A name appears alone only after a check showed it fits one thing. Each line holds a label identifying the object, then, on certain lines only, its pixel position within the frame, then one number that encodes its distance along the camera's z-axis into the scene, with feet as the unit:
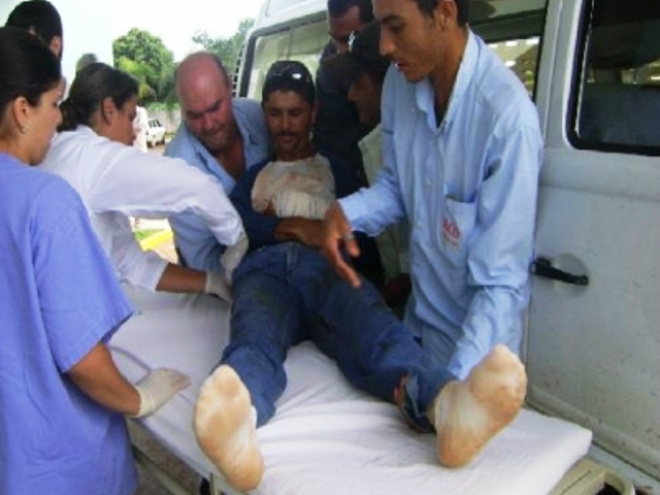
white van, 4.62
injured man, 3.93
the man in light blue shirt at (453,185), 4.83
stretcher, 4.12
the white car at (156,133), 61.00
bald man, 7.62
